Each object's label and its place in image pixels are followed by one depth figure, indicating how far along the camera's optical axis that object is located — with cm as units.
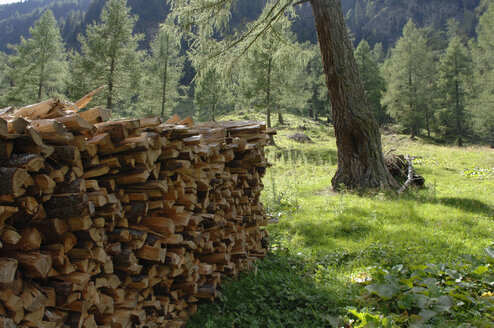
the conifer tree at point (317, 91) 4262
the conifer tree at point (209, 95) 3387
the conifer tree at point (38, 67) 2366
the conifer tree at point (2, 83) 2554
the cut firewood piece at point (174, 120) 319
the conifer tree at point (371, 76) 3903
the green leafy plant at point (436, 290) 283
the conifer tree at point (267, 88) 2333
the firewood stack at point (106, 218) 165
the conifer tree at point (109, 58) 2005
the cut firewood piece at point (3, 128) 153
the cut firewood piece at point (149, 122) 245
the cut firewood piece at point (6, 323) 146
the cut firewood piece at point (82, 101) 280
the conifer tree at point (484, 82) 2889
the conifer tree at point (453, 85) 3681
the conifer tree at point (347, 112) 714
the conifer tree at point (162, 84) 2986
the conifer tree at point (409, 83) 3303
